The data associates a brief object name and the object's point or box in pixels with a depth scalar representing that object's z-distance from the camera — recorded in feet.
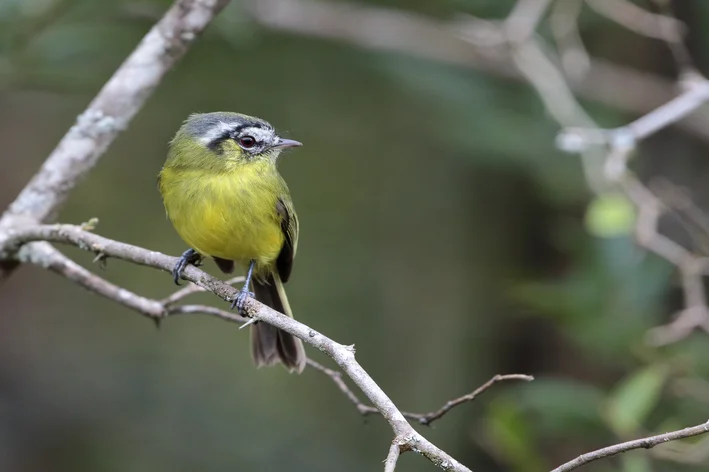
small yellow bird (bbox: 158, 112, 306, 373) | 22.40
